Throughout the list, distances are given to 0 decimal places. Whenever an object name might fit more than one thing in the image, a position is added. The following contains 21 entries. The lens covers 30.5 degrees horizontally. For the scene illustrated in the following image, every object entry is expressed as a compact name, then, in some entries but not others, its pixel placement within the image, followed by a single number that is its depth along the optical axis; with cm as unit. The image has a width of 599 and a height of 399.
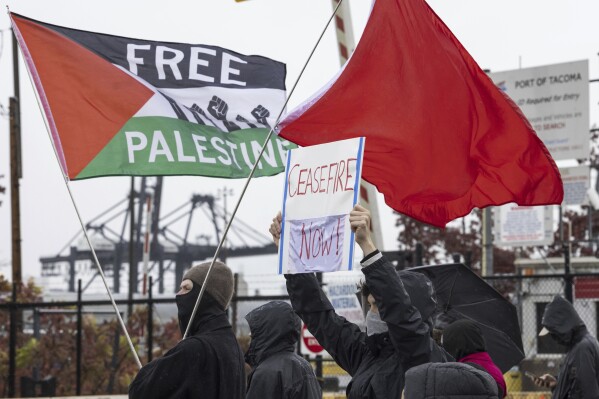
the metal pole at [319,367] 1307
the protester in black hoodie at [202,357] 509
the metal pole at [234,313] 1371
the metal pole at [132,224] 3324
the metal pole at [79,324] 1367
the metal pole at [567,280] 1273
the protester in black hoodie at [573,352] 918
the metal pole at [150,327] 1411
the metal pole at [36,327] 1772
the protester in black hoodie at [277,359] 656
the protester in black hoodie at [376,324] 529
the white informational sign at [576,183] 2341
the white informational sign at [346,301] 1264
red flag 731
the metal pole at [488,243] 2078
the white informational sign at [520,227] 2331
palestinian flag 745
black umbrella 810
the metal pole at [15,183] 2034
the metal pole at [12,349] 1427
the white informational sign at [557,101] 1892
